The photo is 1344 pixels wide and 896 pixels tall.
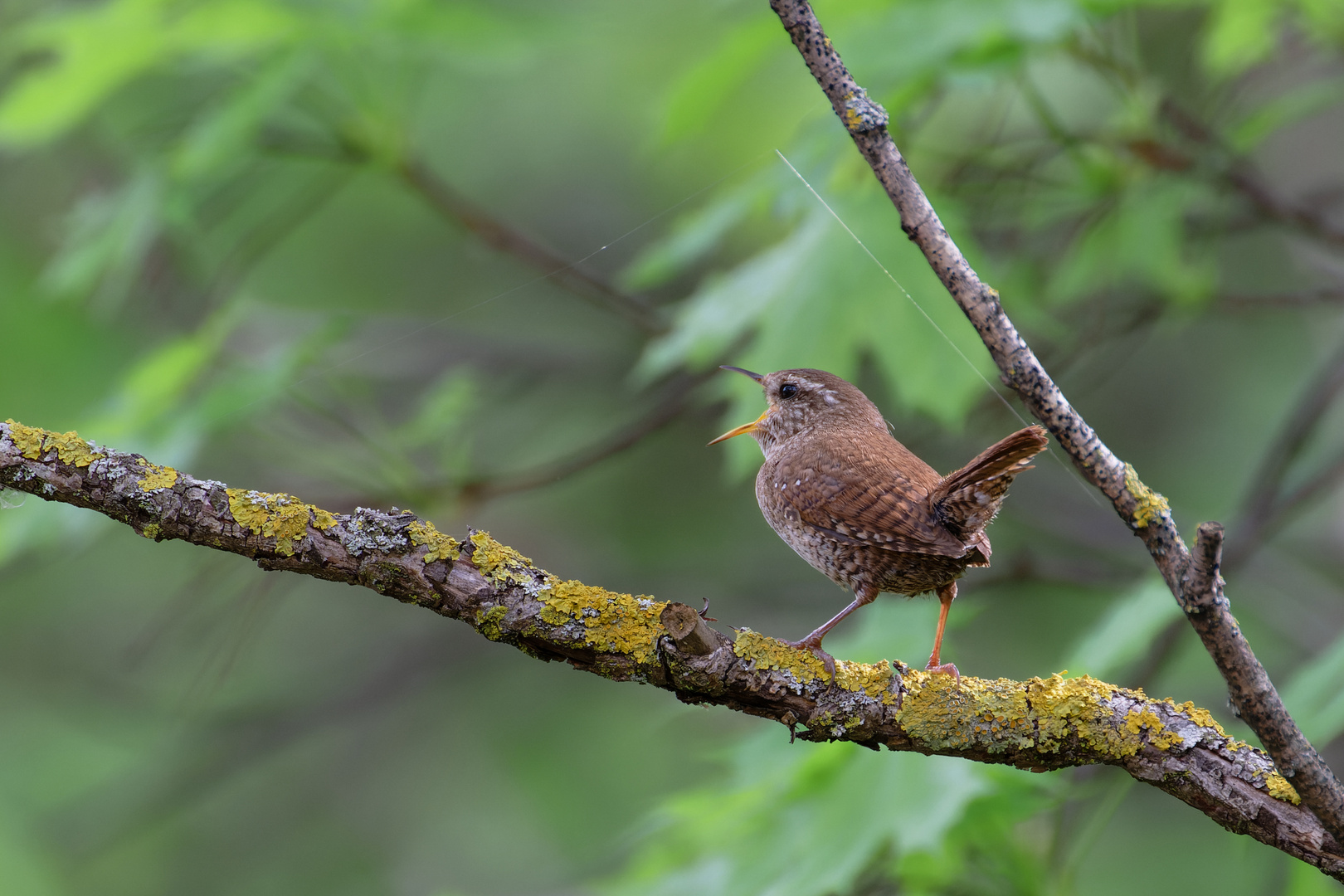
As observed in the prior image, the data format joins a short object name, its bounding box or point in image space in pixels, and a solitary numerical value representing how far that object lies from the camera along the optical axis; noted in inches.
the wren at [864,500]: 145.8
